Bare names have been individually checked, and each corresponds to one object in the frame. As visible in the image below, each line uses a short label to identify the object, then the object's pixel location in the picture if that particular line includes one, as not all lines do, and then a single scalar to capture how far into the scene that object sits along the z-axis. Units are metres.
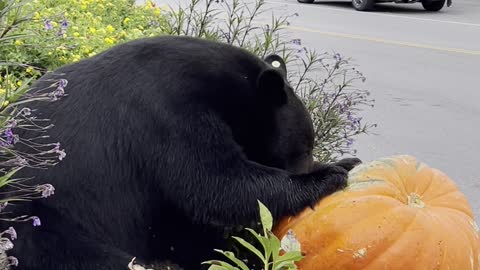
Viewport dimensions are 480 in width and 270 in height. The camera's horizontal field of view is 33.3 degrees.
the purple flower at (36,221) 2.32
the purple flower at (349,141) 4.39
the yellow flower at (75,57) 5.31
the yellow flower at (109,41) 5.39
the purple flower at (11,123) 2.19
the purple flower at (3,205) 2.40
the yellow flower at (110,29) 6.02
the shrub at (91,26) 5.35
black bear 2.72
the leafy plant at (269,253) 2.26
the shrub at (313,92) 4.36
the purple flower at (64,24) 3.64
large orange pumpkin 3.01
